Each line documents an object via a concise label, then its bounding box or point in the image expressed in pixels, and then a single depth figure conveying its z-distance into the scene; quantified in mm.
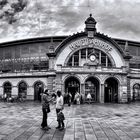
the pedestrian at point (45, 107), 10469
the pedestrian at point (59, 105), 10645
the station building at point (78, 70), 29875
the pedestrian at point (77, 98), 26925
